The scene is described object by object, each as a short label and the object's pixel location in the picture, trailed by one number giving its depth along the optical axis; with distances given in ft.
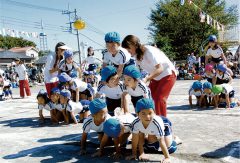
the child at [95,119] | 14.38
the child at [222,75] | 27.79
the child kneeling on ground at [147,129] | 13.03
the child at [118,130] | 14.02
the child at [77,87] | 23.44
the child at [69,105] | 22.29
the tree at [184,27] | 118.73
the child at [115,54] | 17.01
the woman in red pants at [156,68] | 15.42
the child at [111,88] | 16.38
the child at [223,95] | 26.43
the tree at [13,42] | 283.18
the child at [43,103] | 24.34
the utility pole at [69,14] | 119.16
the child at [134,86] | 15.10
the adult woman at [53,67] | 24.23
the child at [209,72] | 29.24
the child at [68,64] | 23.77
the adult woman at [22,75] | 48.31
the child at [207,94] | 27.12
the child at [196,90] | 27.81
